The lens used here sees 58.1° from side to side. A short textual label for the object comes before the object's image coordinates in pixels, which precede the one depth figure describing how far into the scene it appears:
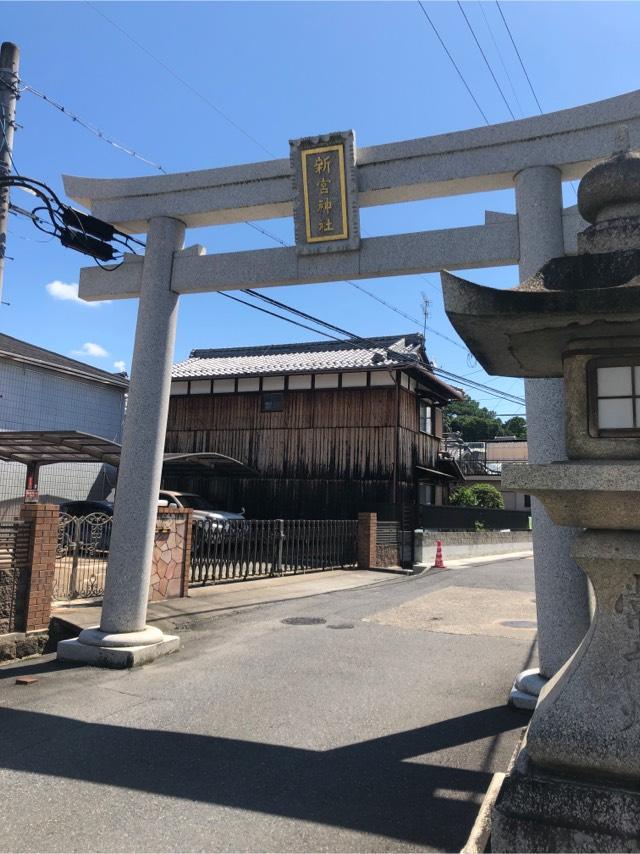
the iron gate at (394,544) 18.72
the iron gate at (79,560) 9.56
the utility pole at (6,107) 7.39
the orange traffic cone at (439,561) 19.66
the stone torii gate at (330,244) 5.40
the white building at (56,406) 17.44
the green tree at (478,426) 72.12
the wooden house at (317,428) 20.92
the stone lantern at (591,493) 2.85
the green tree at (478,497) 29.69
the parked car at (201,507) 15.08
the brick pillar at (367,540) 17.86
